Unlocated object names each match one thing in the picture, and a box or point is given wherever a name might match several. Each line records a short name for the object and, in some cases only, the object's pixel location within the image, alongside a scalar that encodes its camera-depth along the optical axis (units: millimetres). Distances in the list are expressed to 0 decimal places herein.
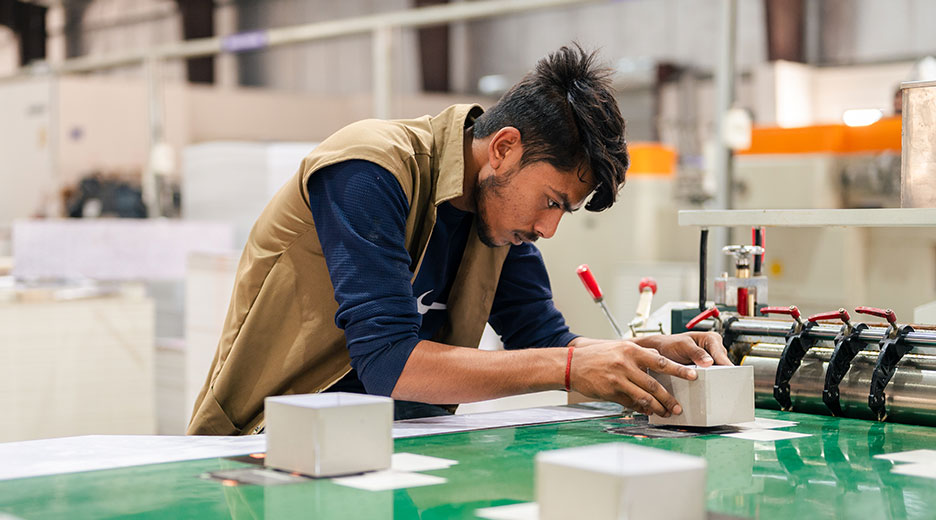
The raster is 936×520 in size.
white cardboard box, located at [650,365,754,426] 1642
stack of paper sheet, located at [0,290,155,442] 4004
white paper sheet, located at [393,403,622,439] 1720
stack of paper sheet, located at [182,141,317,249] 4941
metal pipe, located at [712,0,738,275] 3645
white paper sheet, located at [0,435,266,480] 1397
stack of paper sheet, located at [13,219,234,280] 5027
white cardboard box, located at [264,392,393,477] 1304
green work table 1185
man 1676
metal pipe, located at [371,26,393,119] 4539
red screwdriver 2064
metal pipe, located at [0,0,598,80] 4006
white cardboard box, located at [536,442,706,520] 971
